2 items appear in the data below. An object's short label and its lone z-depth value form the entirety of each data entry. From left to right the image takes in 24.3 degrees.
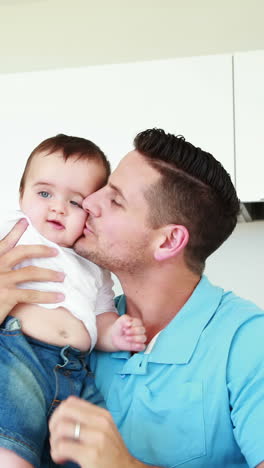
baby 1.11
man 1.18
